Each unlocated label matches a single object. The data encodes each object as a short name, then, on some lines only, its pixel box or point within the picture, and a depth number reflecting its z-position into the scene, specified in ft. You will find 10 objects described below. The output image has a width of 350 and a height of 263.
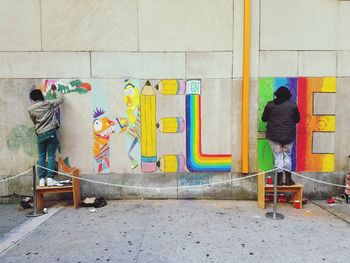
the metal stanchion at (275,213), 18.01
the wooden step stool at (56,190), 19.60
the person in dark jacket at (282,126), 19.70
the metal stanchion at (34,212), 18.58
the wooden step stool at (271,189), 19.49
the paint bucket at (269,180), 20.76
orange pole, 20.40
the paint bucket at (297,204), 19.75
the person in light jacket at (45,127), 19.69
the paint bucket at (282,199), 21.27
